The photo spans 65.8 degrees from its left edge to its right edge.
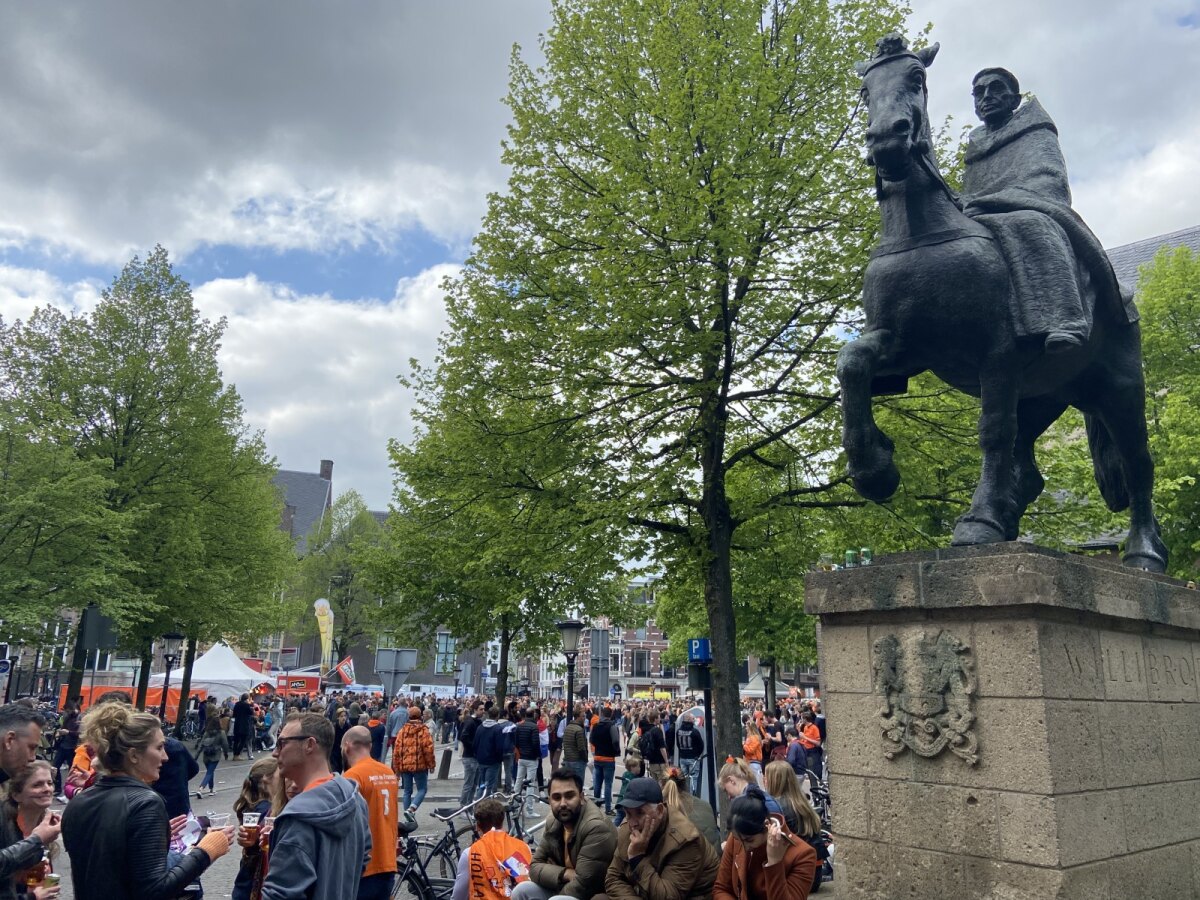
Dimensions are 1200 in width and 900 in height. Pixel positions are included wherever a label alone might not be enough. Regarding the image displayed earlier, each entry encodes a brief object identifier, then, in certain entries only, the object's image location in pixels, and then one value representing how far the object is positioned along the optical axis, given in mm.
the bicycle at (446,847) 8906
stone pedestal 4031
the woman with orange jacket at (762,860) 4652
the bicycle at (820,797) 12566
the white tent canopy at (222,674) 35375
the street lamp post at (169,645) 22777
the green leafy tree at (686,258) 12367
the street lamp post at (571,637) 18997
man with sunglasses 3396
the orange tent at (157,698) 32922
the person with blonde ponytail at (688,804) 6055
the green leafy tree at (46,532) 20109
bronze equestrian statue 4773
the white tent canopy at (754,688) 51844
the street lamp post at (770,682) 34438
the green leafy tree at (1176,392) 20719
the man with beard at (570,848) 5676
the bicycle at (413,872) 8234
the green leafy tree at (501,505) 13234
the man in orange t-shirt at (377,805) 6480
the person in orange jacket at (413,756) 14859
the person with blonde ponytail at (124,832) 3459
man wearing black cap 5273
